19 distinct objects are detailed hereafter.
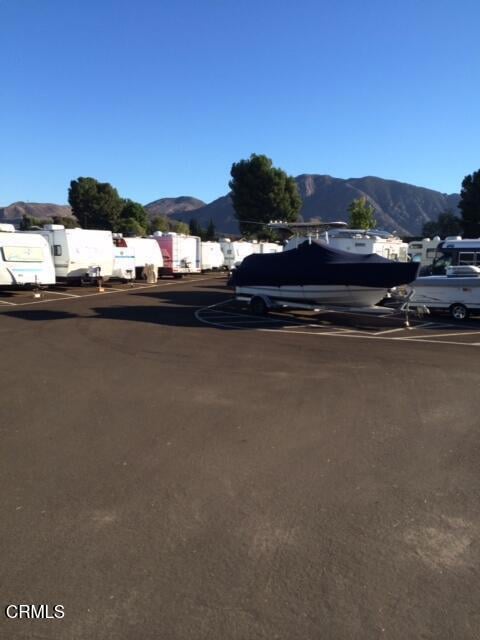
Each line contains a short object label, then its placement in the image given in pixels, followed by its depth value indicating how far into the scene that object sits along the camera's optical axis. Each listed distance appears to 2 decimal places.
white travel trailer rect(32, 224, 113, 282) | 24.58
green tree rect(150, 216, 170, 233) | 92.50
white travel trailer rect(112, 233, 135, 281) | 28.64
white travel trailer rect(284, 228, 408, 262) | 26.64
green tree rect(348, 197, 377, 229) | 60.44
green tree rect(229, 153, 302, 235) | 72.00
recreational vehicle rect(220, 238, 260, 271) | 45.22
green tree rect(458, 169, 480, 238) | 63.94
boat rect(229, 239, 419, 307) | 14.72
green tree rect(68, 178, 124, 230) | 81.56
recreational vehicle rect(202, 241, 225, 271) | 40.81
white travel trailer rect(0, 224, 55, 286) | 20.86
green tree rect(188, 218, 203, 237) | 91.95
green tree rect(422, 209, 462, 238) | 90.94
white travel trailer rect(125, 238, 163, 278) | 30.80
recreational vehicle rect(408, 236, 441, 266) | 28.81
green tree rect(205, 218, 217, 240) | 87.56
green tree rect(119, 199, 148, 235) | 84.12
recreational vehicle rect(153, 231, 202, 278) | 33.84
